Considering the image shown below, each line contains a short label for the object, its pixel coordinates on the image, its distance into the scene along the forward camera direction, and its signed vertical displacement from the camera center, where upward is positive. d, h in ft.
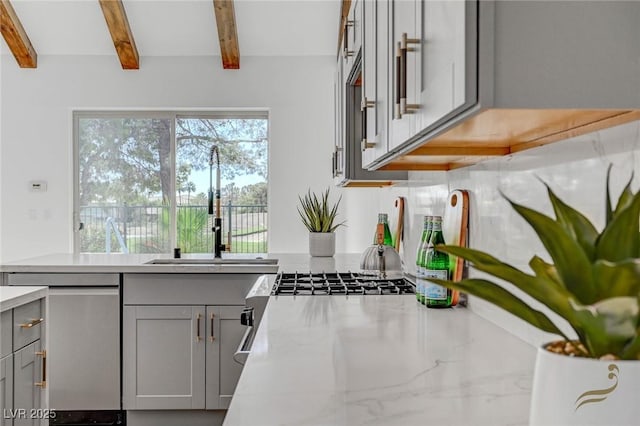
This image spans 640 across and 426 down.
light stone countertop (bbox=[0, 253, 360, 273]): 9.95 -1.01
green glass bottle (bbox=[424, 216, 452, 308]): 5.52 -0.57
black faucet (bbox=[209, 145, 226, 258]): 12.08 -0.51
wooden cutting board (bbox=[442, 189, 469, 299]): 5.54 -0.12
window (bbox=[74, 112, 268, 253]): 18.39 +0.94
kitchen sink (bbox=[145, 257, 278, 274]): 10.23 -1.06
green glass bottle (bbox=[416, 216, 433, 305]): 5.77 -0.44
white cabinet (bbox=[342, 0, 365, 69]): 6.70 +2.18
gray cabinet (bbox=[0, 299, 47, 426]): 6.57 -1.86
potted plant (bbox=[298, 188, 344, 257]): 11.84 -0.51
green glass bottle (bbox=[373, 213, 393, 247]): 8.85 -0.33
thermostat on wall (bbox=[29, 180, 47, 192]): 18.04 +0.60
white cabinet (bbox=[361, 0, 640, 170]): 2.55 +0.65
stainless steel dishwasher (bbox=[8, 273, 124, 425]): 10.22 -2.38
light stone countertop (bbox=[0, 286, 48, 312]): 6.58 -1.05
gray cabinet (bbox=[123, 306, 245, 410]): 10.25 -2.56
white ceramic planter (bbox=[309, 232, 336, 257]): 11.84 -0.69
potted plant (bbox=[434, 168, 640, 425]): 1.64 -0.26
